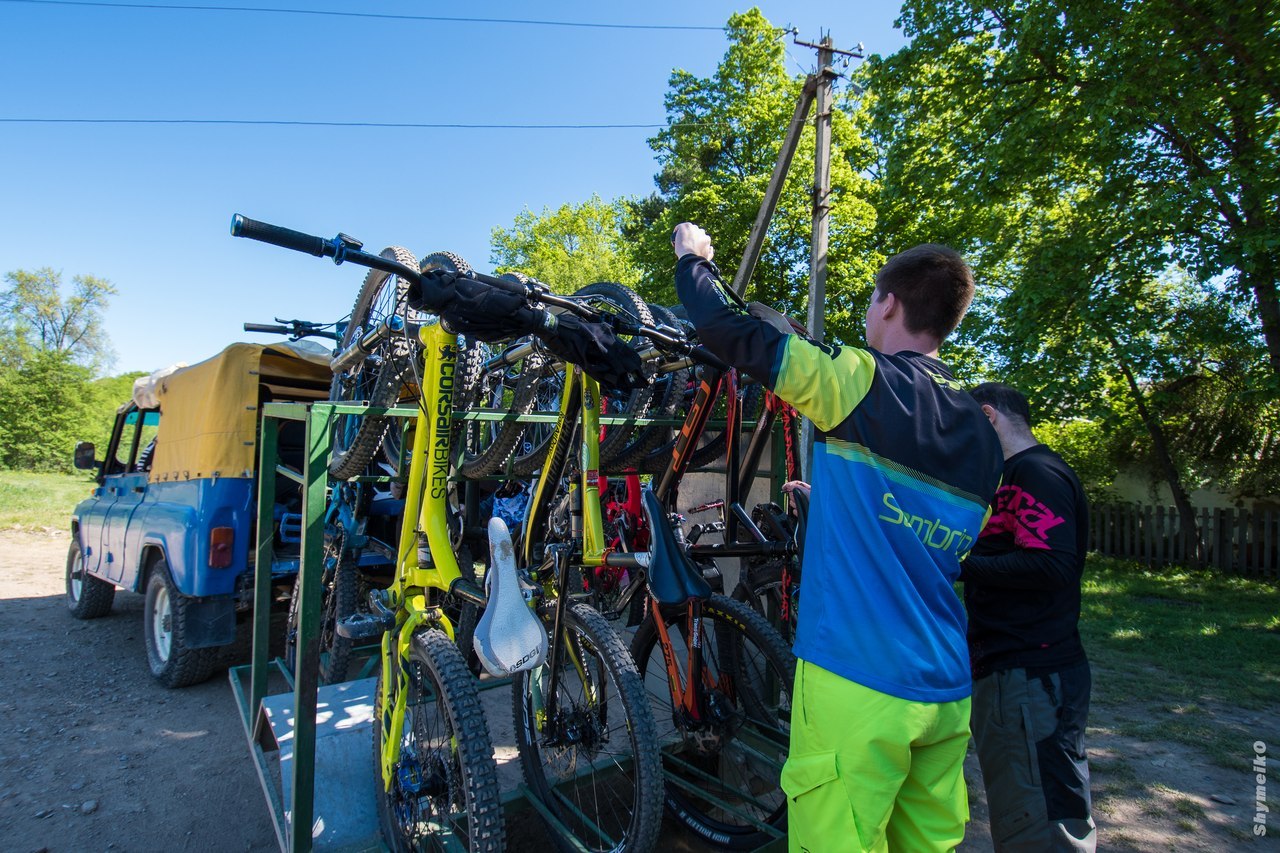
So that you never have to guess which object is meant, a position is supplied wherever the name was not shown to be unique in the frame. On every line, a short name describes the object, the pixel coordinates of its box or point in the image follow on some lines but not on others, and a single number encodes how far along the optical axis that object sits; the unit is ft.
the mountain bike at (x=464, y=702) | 7.70
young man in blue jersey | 4.84
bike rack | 8.53
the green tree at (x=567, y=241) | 107.65
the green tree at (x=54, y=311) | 131.13
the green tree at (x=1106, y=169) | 26.35
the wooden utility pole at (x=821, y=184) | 29.83
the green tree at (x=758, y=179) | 53.72
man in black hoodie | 7.35
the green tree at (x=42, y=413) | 100.27
